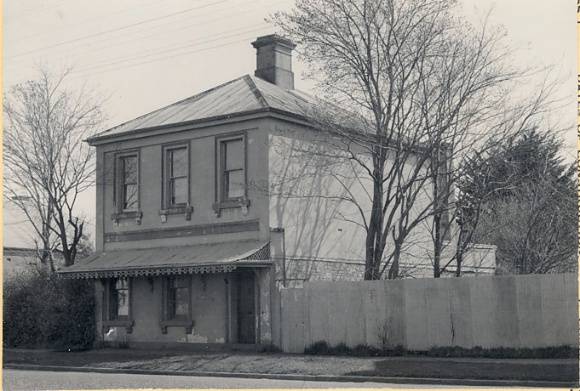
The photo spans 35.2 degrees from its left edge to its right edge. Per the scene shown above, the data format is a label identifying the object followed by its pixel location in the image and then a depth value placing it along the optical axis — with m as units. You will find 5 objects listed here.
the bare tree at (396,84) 24.91
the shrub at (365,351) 22.55
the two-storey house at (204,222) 25.84
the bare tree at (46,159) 33.03
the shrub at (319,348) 23.48
